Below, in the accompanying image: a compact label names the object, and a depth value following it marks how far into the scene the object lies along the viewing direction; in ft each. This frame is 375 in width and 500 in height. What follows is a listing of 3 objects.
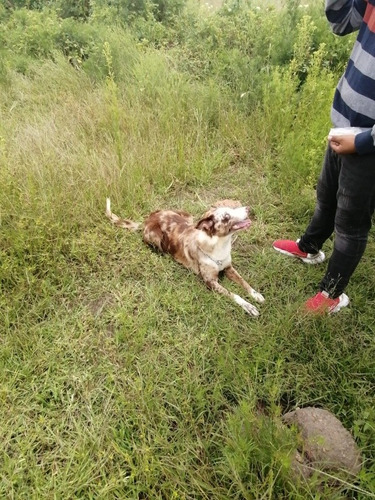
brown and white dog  8.70
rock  5.50
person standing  5.74
